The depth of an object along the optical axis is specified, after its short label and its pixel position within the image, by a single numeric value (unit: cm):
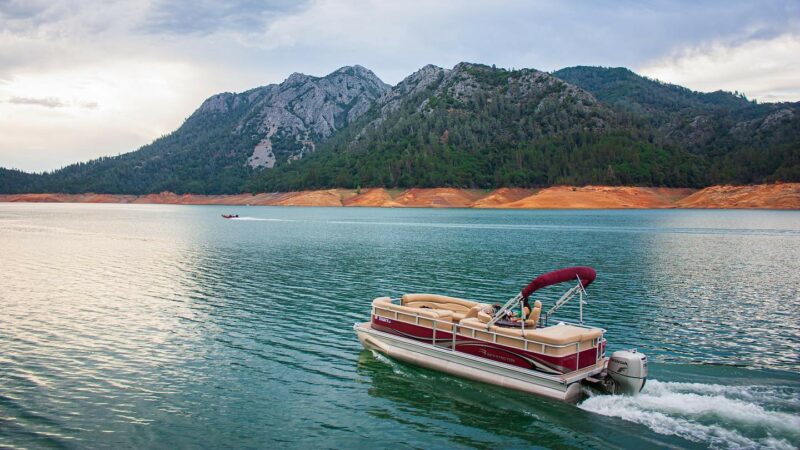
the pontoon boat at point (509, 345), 1978
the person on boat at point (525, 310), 2284
